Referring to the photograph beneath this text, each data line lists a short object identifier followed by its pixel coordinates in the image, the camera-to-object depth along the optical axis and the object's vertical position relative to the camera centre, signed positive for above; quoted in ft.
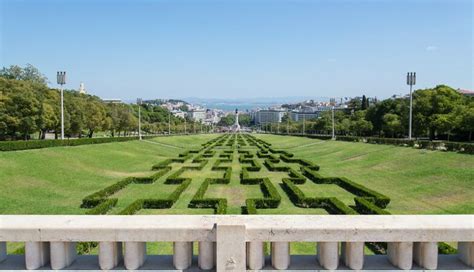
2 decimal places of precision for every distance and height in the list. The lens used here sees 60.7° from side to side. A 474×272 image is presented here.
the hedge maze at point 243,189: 51.65 -12.22
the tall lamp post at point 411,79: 135.23 +12.75
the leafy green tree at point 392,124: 189.78 -3.28
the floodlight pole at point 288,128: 430.12 -13.26
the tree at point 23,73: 230.48 +22.98
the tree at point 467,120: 130.93 -0.73
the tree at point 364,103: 359.89 +11.69
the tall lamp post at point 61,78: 121.19 +10.53
